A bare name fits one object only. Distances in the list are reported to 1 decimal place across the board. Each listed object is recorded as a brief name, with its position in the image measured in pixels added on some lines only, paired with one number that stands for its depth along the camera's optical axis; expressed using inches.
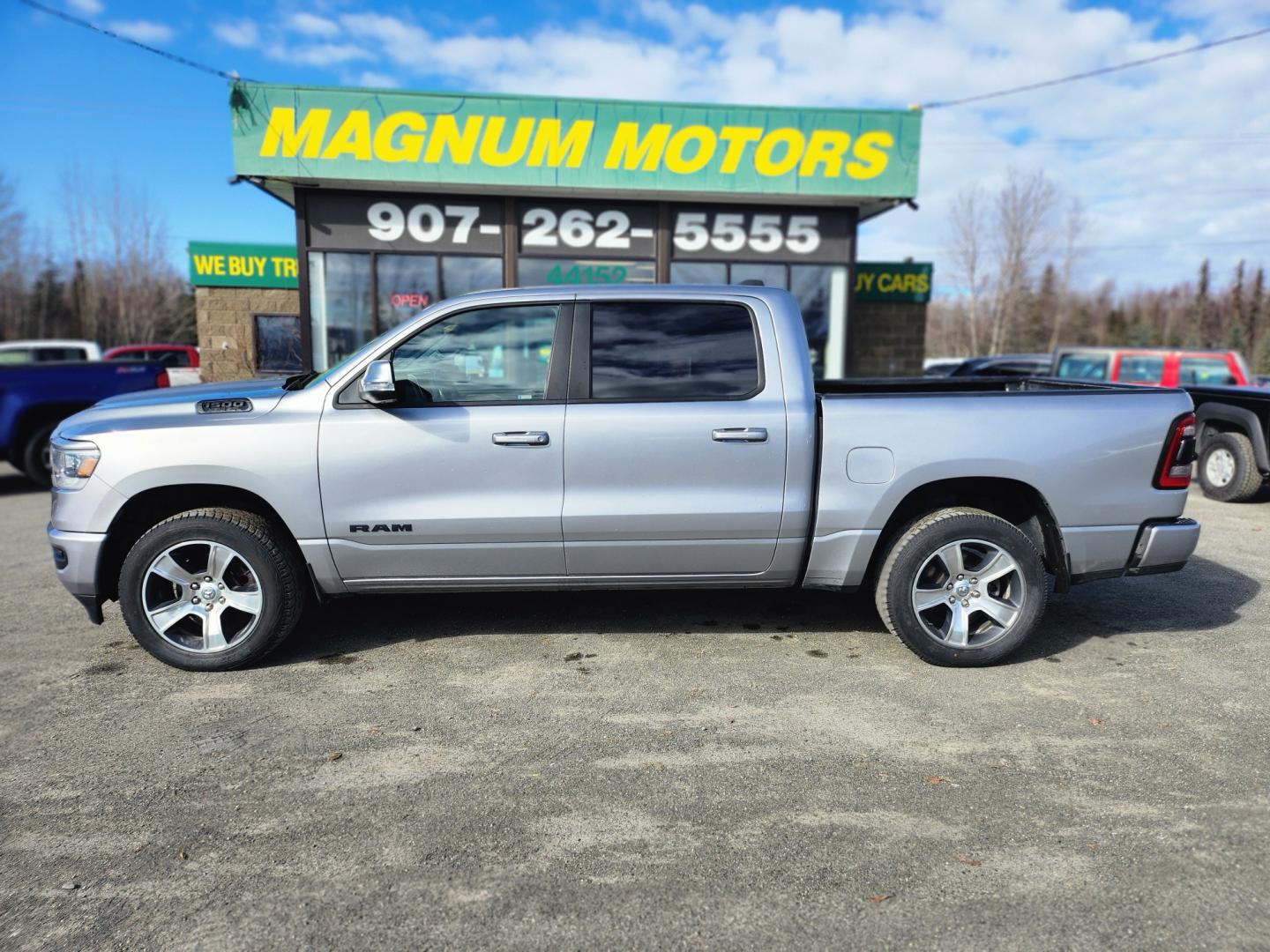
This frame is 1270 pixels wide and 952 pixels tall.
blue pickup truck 390.3
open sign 493.7
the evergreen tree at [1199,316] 3105.3
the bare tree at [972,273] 1924.2
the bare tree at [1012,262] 1873.8
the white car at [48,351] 579.5
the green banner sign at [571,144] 448.1
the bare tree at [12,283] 1874.8
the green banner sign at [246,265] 587.2
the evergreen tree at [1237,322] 2677.2
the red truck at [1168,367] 423.2
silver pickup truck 161.8
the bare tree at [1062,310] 2565.7
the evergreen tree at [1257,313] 2834.6
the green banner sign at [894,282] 589.3
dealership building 451.2
